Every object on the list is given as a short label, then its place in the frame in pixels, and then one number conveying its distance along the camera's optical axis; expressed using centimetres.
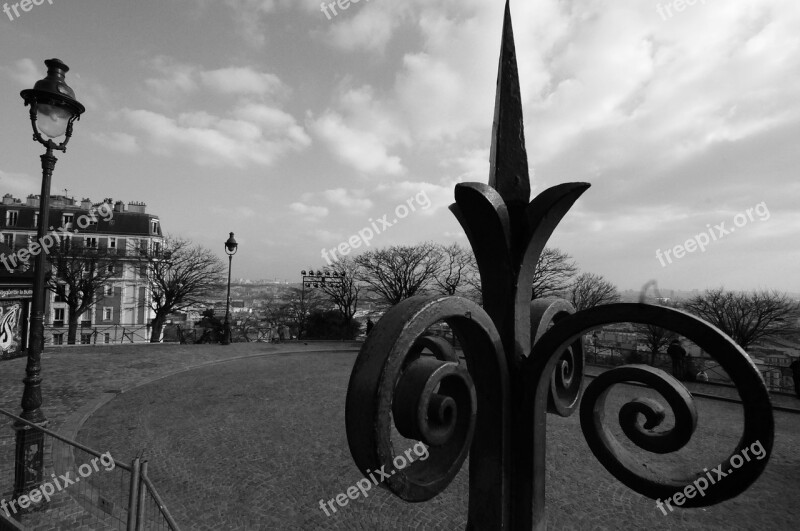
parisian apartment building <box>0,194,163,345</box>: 4878
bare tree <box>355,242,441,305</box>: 3212
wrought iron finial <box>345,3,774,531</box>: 126
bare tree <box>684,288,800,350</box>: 2602
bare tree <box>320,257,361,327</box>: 3288
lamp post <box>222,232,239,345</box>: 1973
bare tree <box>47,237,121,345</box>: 2641
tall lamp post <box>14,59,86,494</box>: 477
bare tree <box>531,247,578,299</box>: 2975
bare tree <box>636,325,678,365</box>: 2637
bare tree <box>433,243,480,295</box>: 3200
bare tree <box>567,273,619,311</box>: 3344
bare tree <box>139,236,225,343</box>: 3145
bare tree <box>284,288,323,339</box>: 3638
